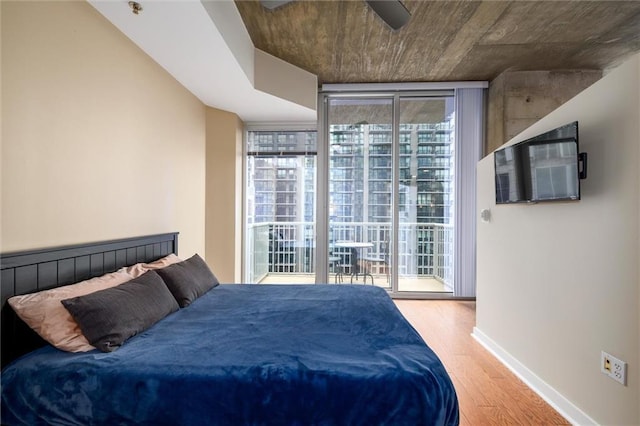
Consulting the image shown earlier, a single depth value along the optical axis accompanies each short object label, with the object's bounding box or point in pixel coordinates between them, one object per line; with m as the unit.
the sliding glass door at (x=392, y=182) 4.06
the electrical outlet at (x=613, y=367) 1.42
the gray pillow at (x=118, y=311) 1.39
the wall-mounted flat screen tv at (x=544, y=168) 1.65
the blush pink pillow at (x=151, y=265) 2.06
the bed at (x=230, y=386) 1.15
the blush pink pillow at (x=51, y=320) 1.36
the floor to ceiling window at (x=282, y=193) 4.16
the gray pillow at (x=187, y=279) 2.08
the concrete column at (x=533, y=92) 3.62
